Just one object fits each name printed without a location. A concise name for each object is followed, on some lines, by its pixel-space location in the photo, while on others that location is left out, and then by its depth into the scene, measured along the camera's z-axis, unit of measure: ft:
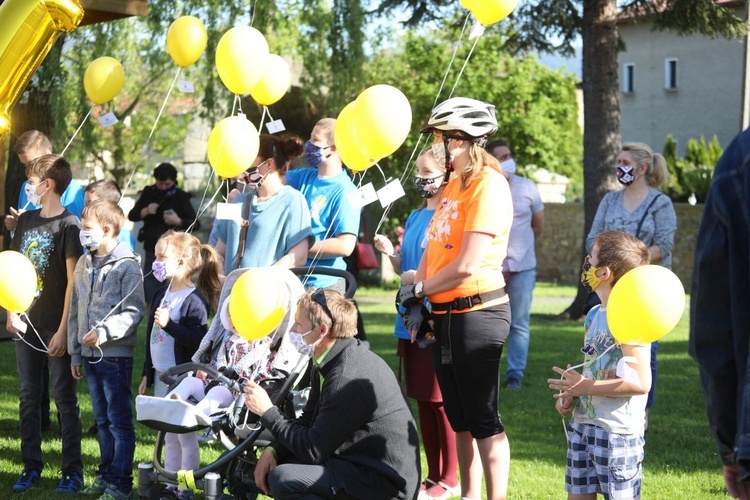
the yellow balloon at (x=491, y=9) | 15.70
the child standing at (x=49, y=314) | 17.58
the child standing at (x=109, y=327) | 16.78
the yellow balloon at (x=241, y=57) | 17.20
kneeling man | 13.00
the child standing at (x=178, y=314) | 16.16
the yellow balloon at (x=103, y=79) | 20.49
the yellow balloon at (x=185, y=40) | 19.74
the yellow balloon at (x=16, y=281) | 15.80
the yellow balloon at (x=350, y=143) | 14.98
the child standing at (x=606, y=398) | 12.67
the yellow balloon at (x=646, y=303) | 11.49
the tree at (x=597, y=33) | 41.91
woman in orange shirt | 13.97
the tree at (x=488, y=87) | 61.66
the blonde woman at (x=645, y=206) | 20.80
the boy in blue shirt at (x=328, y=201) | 17.74
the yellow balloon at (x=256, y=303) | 13.74
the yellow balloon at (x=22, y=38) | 14.40
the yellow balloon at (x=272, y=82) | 19.25
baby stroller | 13.53
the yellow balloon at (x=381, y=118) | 14.58
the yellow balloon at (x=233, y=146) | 16.16
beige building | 107.65
